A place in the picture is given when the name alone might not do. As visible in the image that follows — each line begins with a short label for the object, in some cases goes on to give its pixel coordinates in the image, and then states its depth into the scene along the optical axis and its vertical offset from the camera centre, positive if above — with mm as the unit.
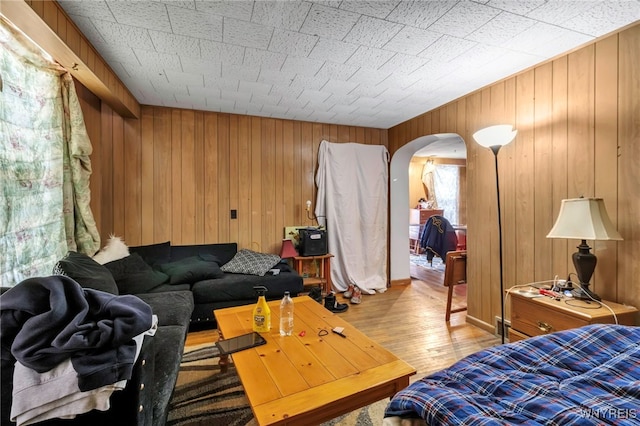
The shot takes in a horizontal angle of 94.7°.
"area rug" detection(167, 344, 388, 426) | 1683 -1197
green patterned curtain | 1672 +315
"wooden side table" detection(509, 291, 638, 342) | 1773 -670
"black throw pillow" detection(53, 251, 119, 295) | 1786 -390
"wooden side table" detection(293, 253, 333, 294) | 3795 -805
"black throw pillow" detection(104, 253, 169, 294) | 2504 -575
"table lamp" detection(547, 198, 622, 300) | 1829 -126
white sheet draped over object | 4188 +1
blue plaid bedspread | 771 -544
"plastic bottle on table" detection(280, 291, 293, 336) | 1775 -648
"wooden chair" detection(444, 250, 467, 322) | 3162 -670
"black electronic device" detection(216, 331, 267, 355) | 1581 -742
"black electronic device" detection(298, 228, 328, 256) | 3791 -410
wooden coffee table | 1181 -766
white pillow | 2545 -375
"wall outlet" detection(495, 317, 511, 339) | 2713 -1115
